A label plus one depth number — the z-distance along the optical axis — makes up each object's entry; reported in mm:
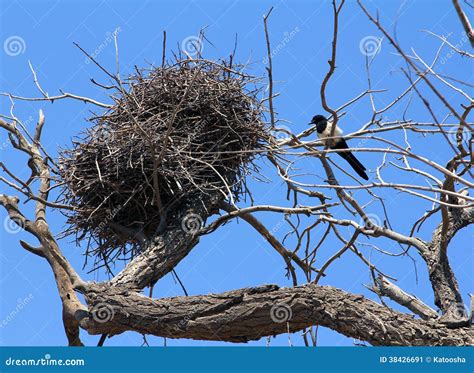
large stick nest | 12430
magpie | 13854
